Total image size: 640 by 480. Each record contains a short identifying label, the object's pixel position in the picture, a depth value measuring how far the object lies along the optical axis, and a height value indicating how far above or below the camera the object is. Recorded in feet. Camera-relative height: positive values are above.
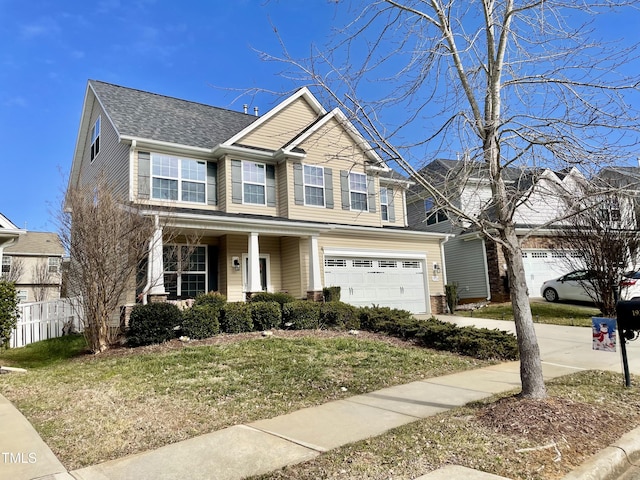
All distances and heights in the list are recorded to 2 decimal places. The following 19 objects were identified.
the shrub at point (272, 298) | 43.32 -0.96
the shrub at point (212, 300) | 38.11 -0.82
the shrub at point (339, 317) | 39.88 -2.97
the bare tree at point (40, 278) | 93.80 +4.67
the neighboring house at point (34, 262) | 98.68 +9.16
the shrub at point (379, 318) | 37.81 -3.11
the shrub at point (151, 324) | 32.42 -2.26
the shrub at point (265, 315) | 37.99 -2.37
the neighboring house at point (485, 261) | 67.74 +2.72
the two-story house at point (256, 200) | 47.50 +10.80
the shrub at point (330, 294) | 50.19 -1.02
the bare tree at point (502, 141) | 16.58 +5.38
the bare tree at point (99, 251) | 31.35 +3.31
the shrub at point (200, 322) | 34.14 -2.44
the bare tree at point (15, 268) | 89.25 +6.83
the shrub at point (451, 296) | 63.10 -2.34
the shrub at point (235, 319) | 36.45 -2.49
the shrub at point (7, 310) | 33.42 -0.73
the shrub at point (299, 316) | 39.40 -2.68
